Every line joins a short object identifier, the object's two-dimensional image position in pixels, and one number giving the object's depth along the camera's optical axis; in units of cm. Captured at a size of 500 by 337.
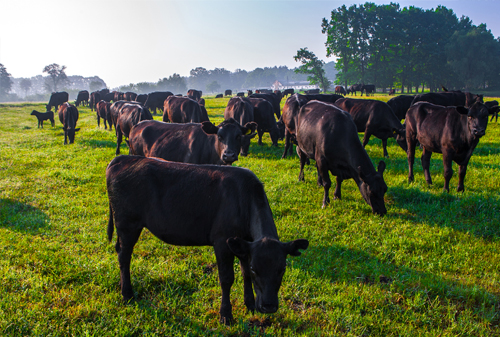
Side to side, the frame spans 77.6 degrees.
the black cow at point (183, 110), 1606
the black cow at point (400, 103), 1650
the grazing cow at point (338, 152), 663
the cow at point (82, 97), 4948
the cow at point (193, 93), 4494
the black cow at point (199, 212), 349
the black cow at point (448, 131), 735
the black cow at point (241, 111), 1400
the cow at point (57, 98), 4102
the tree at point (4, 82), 13825
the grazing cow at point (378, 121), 1173
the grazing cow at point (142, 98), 3773
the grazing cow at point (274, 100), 2186
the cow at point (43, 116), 2505
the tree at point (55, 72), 14000
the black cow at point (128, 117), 1251
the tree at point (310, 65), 7662
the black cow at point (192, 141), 669
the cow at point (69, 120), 1616
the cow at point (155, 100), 3478
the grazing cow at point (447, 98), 1630
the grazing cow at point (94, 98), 4164
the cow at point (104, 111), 2121
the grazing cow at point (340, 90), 5418
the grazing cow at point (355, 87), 5601
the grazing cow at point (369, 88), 5253
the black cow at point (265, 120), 1551
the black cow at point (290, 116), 1218
